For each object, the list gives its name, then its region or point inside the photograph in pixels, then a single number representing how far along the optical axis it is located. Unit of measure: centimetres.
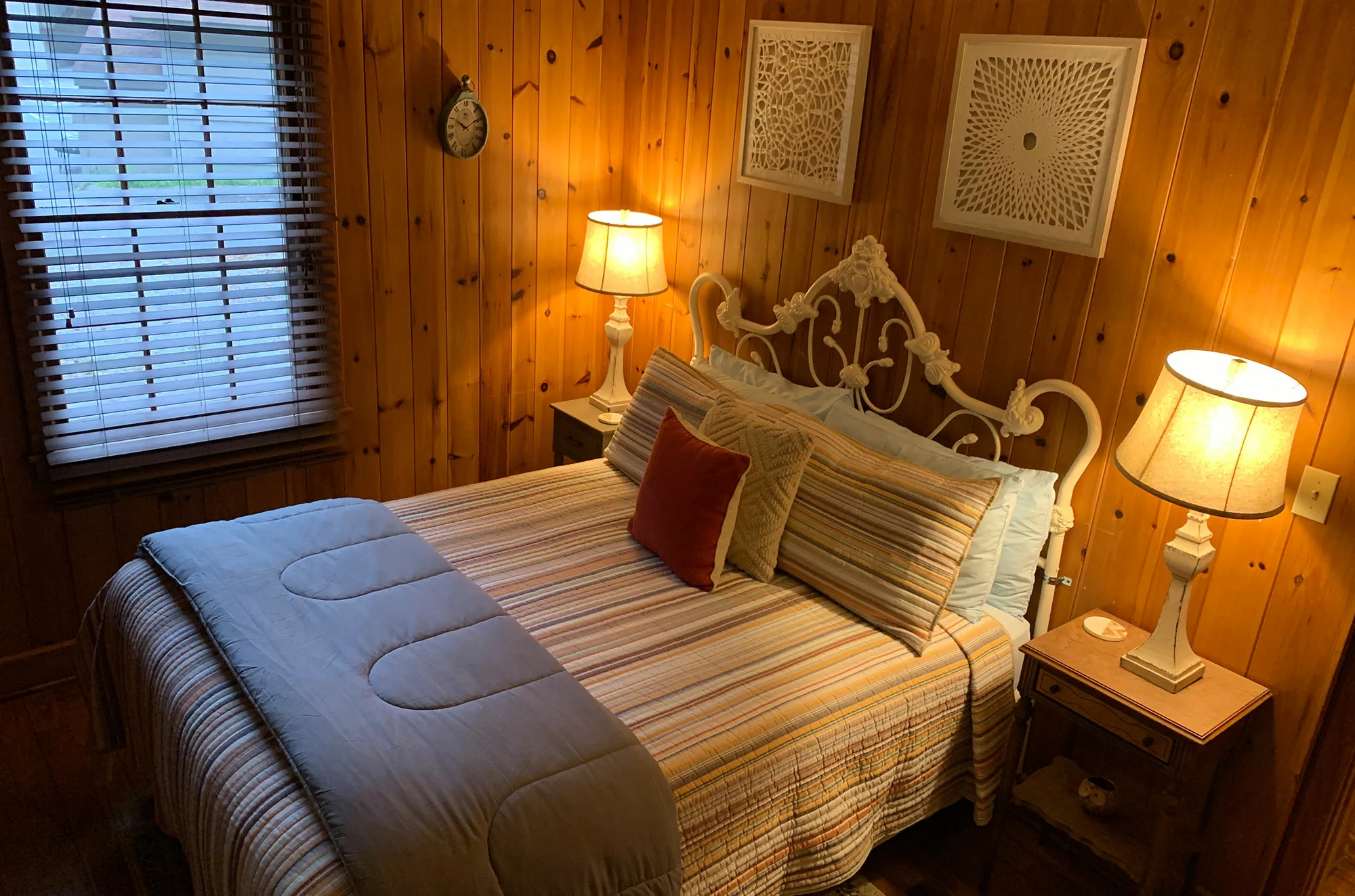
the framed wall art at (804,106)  296
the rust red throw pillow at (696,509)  261
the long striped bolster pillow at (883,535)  244
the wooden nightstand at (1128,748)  215
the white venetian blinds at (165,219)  277
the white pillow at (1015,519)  259
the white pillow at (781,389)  305
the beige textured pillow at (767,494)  267
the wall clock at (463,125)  345
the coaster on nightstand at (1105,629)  244
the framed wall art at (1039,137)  238
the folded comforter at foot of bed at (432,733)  171
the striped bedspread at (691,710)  188
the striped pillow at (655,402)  310
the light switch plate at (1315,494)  214
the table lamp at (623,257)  356
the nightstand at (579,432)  364
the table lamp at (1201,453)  201
